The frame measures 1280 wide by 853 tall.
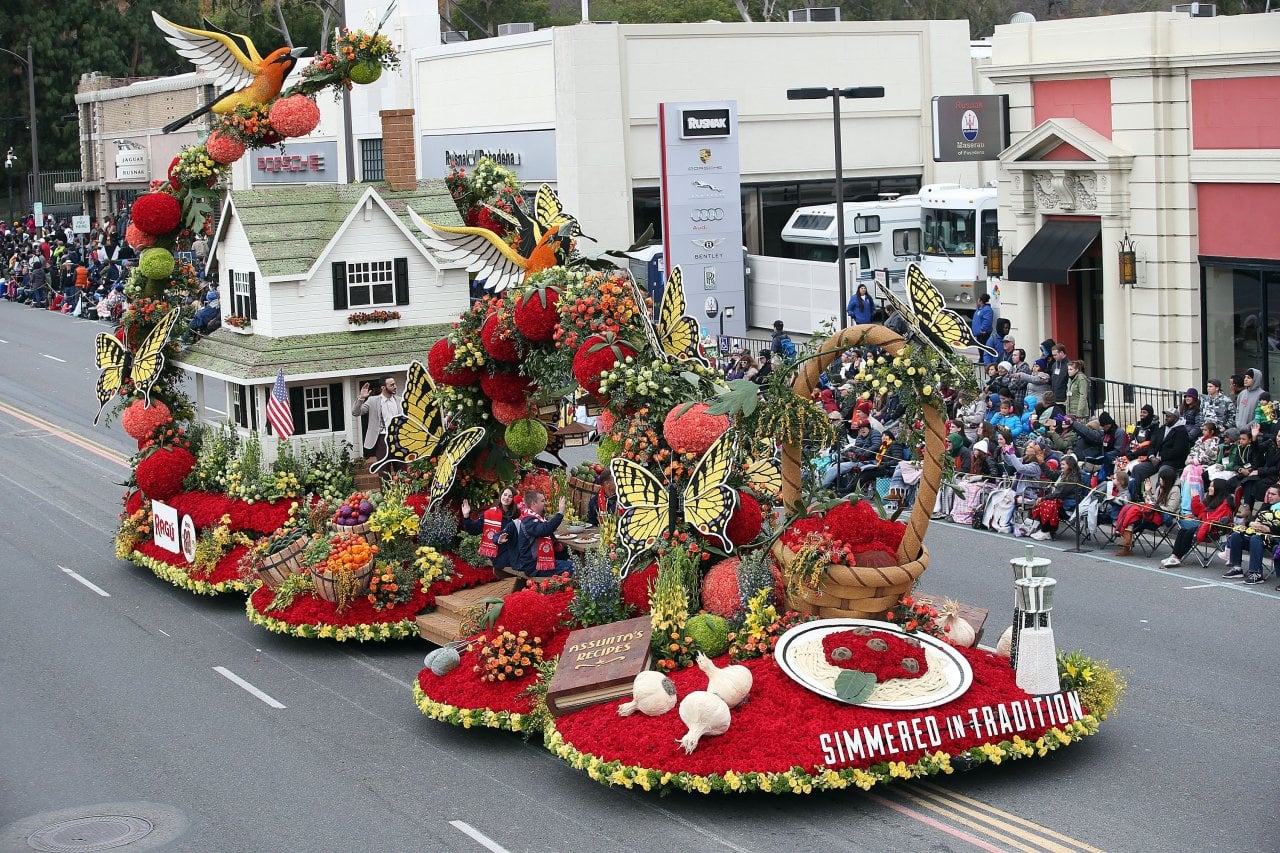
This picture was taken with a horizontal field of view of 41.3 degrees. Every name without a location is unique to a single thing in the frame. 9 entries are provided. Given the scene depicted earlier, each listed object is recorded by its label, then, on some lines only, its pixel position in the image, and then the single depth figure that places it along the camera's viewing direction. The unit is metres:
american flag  21.59
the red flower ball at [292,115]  22.25
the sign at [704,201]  36.66
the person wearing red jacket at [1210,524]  21.06
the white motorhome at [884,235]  40.09
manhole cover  14.02
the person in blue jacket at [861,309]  34.56
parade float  14.01
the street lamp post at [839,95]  30.27
